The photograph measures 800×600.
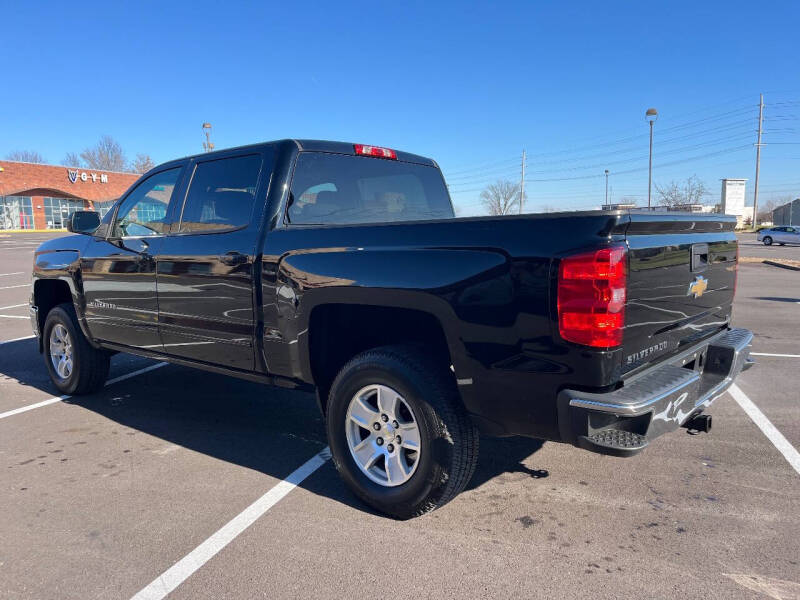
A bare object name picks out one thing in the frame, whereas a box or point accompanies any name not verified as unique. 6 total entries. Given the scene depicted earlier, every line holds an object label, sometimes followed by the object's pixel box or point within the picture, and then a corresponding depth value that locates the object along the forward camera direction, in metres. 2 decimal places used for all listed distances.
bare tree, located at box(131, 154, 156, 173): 86.66
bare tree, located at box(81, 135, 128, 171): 93.93
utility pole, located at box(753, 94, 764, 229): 55.40
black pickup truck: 2.58
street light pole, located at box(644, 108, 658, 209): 26.10
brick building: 50.56
